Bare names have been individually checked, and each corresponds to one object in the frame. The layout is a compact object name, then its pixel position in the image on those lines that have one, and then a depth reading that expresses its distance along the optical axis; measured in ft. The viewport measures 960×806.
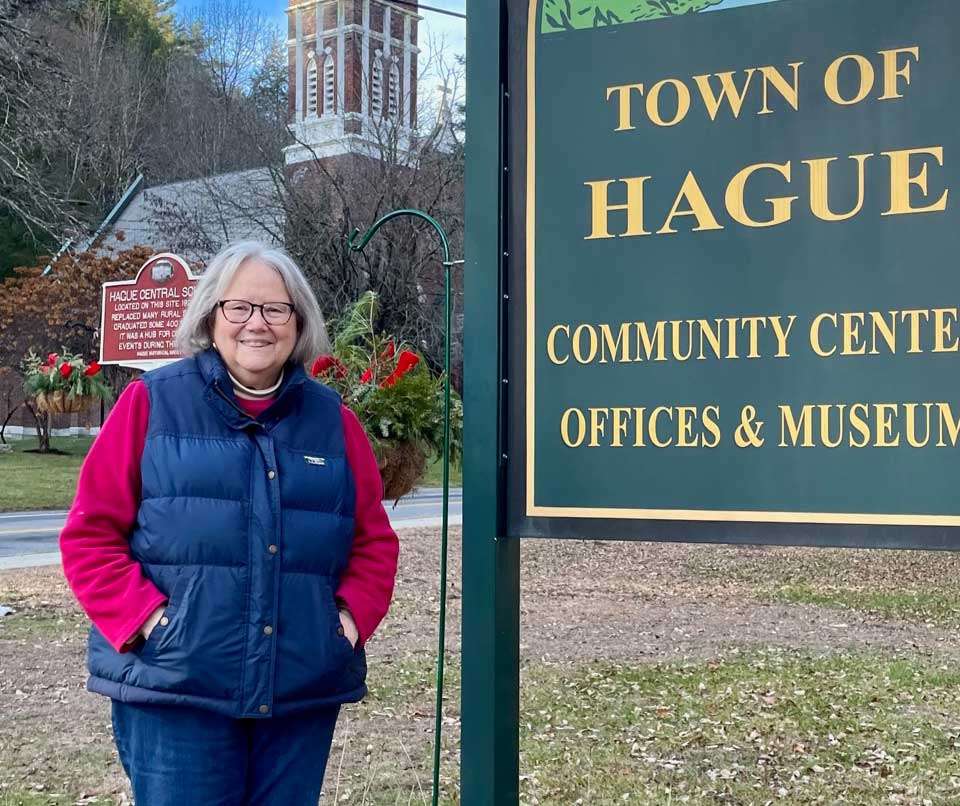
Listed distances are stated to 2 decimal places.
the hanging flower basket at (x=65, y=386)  35.68
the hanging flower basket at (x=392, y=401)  15.67
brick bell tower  92.32
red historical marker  25.20
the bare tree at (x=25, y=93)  40.19
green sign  7.99
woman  7.29
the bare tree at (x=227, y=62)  127.85
